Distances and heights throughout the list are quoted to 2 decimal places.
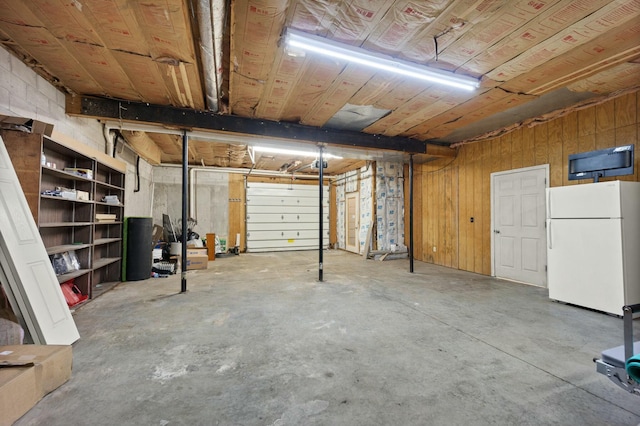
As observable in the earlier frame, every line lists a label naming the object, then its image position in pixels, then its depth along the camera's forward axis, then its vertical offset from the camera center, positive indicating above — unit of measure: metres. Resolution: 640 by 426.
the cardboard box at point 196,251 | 6.04 -0.74
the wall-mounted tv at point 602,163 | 3.23 +0.69
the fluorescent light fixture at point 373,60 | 2.22 +1.45
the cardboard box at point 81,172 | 3.20 +0.58
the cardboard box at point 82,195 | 3.30 +0.30
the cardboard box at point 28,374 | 1.40 -0.90
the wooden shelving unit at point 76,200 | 2.51 +0.22
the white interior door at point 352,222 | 8.52 -0.14
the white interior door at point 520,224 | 4.41 -0.12
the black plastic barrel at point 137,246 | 4.60 -0.48
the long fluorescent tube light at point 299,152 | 5.07 +1.28
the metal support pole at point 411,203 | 5.37 +0.31
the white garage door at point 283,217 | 8.96 +0.04
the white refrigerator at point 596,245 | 3.03 -0.34
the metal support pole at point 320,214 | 4.87 +0.07
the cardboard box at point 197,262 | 5.83 -0.95
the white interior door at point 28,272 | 1.99 -0.41
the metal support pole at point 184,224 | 4.00 -0.08
